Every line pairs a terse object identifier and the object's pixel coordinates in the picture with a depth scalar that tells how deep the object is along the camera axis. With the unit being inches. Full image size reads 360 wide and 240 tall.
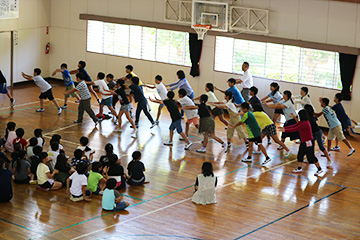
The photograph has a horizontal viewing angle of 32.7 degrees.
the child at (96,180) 467.8
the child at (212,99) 634.2
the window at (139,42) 840.9
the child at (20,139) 547.8
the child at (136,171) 497.4
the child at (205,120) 593.0
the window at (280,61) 727.1
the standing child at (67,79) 745.0
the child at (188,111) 617.9
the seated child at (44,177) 478.9
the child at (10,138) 567.5
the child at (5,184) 447.5
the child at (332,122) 600.7
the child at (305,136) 535.8
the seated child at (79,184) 458.3
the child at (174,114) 605.3
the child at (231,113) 608.4
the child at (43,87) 724.0
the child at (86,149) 508.1
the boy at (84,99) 676.1
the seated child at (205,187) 462.9
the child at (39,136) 537.6
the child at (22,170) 494.9
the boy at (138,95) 668.7
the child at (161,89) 687.7
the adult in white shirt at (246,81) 729.0
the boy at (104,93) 681.6
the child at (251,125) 565.6
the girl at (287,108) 613.6
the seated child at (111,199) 442.9
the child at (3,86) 743.1
